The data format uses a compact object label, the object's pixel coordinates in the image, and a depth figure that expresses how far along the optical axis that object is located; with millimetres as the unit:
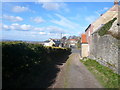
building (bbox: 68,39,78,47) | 88304
